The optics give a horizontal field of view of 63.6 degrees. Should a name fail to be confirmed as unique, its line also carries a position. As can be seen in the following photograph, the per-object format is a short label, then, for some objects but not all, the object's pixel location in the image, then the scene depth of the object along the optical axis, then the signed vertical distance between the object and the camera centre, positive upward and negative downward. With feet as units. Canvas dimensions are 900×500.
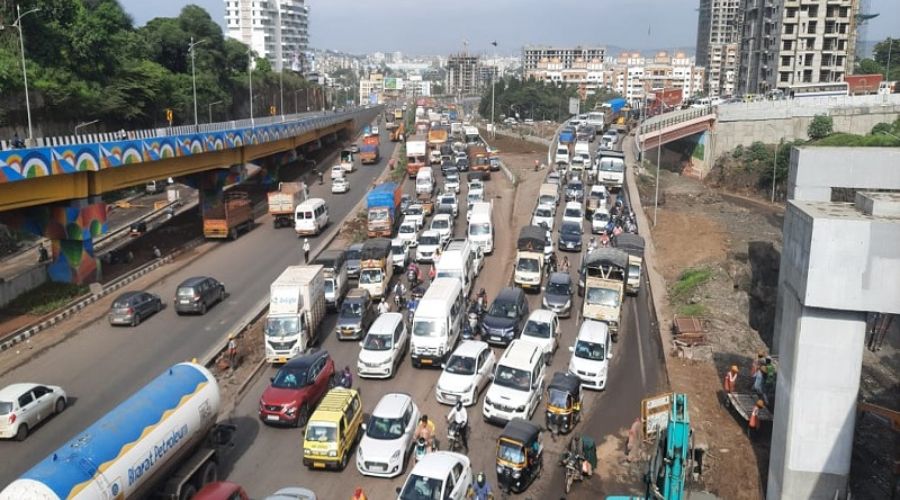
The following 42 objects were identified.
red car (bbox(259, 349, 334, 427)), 66.03 -25.35
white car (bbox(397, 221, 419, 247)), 127.54 -19.97
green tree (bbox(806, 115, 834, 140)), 215.72 -0.23
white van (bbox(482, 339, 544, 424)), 65.77 -24.42
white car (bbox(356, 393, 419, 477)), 57.52 -25.67
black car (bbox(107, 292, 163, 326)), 94.79 -25.52
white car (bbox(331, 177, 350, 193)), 194.29 -18.22
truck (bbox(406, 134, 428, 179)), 204.54 -10.57
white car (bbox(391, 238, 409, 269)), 116.66 -21.68
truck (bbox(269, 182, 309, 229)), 149.48 -18.34
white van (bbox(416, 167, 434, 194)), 167.12 -14.55
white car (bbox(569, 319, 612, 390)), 74.84 -24.28
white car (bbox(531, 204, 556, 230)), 135.13 -17.79
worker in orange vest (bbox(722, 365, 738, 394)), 71.46 -24.82
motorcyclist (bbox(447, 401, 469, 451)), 62.08 -25.35
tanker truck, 40.98 -20.77
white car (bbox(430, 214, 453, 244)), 126.64 -18.76
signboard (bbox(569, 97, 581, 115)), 371.80 +7.68
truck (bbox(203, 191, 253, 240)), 139.85 -20.00
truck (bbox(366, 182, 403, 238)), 134.31 -17.44
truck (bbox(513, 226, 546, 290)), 105.40 -20.35
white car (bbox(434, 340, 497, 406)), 69.92 -24.79
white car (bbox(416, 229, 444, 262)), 121.80 -21.09
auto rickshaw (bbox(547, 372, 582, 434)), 65.16 -25.34
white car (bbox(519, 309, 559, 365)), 80.89 -23.45
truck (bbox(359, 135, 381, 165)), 243.60 -11.95
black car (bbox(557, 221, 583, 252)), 127.44 -20.07
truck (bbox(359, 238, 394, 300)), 101.19 -21.17
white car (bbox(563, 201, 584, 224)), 134.92 -17.00
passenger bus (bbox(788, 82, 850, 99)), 249.55 +13.04
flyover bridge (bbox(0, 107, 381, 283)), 97.81 -10.22
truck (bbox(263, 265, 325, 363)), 80.69 -22.45
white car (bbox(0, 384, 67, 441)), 64.59 -26.87
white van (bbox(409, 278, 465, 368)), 79.05 -23.01
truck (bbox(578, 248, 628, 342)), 90.38 -20.59
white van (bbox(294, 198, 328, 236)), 142.00 -19.86
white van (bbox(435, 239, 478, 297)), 98.58 -19.73
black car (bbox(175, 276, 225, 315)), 98.48 -24.51
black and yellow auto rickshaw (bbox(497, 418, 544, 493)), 55.26 -25.49
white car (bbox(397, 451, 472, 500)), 48.96 -24.33
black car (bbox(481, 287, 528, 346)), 85.56 -23.58
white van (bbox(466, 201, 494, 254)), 124.45 -18.95
